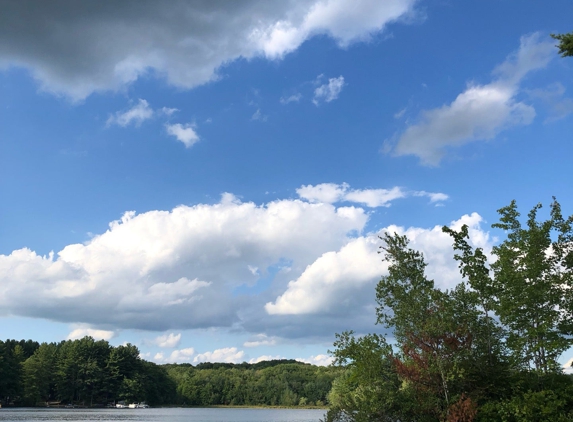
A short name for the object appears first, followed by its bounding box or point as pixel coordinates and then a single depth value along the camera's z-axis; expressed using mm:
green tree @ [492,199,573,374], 18281
